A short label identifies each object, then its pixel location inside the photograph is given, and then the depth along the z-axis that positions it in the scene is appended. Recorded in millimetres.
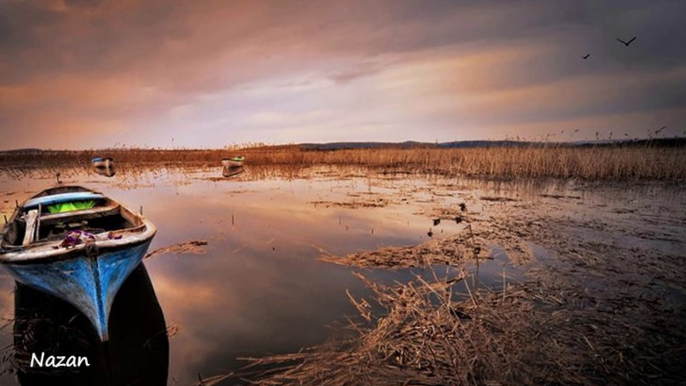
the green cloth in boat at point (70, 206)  6953
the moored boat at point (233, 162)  23547
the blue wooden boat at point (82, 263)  3369
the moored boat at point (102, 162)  26380
